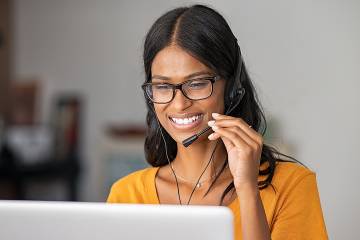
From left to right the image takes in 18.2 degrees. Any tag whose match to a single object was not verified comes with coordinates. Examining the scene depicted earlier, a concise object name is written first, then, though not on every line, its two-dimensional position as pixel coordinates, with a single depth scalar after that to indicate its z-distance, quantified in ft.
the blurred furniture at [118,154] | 20.14
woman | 5.91
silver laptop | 5.01
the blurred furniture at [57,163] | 21.47
